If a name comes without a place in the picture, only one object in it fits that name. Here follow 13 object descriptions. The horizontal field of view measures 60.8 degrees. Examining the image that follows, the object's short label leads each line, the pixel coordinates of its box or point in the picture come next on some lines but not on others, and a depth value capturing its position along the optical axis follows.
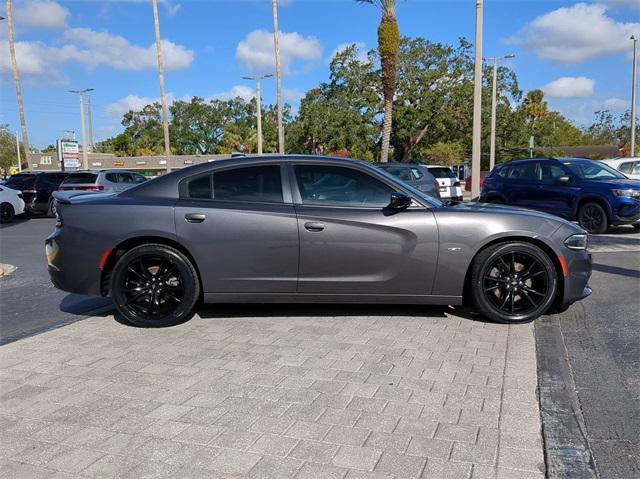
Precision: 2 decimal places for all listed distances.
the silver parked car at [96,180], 18.55
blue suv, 11.21
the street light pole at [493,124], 31.06
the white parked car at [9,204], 17.55
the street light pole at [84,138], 44.76
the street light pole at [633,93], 31.22
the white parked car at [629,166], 15.73
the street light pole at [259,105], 38.39
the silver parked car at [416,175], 13.69
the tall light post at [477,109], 17.91
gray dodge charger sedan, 5.01
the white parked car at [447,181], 16.29
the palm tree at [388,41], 24.05
